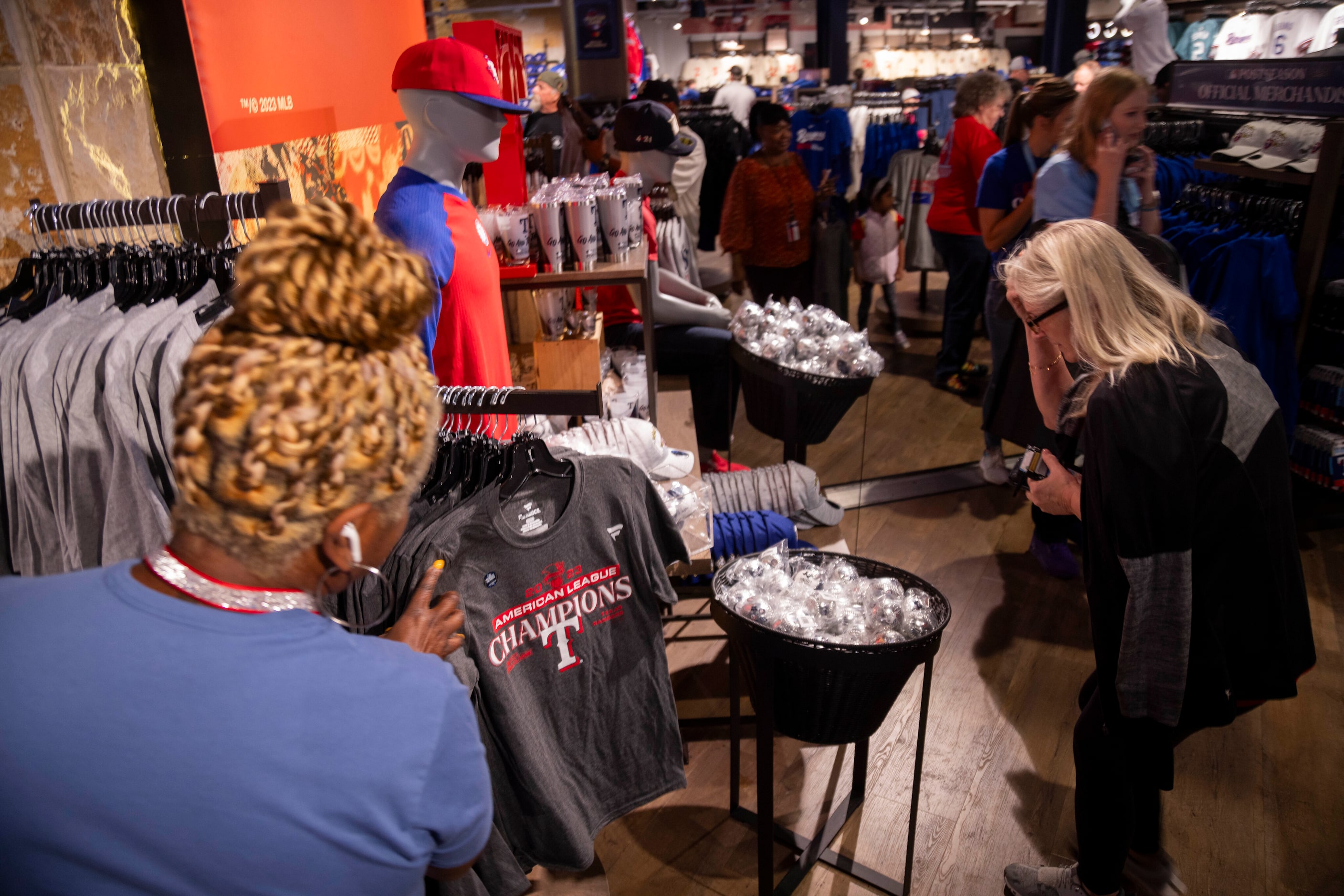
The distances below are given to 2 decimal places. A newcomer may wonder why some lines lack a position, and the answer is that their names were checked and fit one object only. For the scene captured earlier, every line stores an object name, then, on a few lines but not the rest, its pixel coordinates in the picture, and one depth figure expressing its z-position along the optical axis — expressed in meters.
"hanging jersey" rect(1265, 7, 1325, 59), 7.23
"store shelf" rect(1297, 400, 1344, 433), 3.80
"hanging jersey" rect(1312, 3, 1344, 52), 6.65
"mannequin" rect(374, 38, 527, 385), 2.08
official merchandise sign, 3.50
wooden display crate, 2.60
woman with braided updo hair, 0.75
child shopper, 6.23
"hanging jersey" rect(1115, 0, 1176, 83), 6.52
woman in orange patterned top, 4.96
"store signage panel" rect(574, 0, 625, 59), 6.08
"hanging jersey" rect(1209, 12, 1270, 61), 7.51
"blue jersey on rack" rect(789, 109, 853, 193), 7.44
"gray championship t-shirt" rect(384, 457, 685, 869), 1.55
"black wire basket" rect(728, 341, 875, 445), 3.02
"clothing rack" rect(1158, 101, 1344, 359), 3.38
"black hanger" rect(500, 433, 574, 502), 1.56
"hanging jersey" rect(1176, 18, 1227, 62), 8.27
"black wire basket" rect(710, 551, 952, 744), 1.77
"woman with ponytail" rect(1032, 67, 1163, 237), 3.05
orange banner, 2.11
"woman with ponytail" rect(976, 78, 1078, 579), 3.63
